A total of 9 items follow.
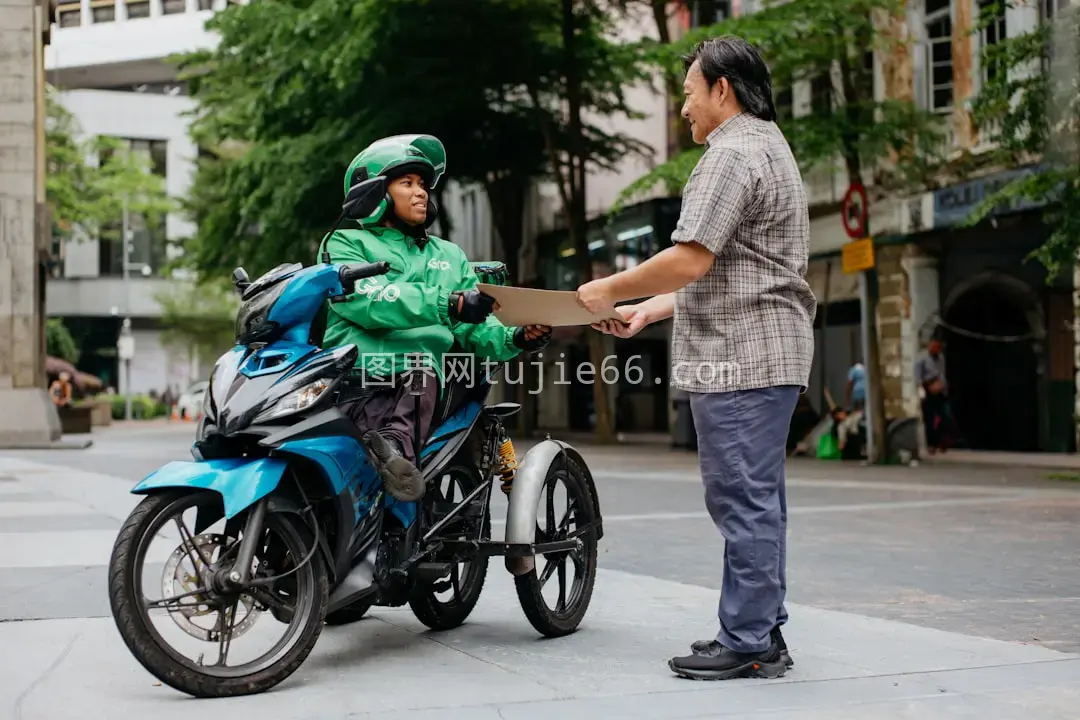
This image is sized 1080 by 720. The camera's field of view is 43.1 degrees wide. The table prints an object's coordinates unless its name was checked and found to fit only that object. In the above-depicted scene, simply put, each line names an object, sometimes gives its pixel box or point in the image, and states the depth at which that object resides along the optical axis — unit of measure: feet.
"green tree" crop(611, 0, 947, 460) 54.29
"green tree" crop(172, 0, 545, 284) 67.77
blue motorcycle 12.57
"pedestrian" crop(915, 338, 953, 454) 64.23
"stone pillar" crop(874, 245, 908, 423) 68.23
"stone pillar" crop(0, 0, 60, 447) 76.48
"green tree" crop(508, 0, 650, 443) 73.20
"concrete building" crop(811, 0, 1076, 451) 62.18
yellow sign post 53.36
